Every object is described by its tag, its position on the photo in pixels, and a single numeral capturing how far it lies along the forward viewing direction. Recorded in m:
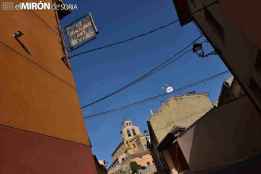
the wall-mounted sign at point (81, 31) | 8.00
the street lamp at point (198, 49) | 11.50
